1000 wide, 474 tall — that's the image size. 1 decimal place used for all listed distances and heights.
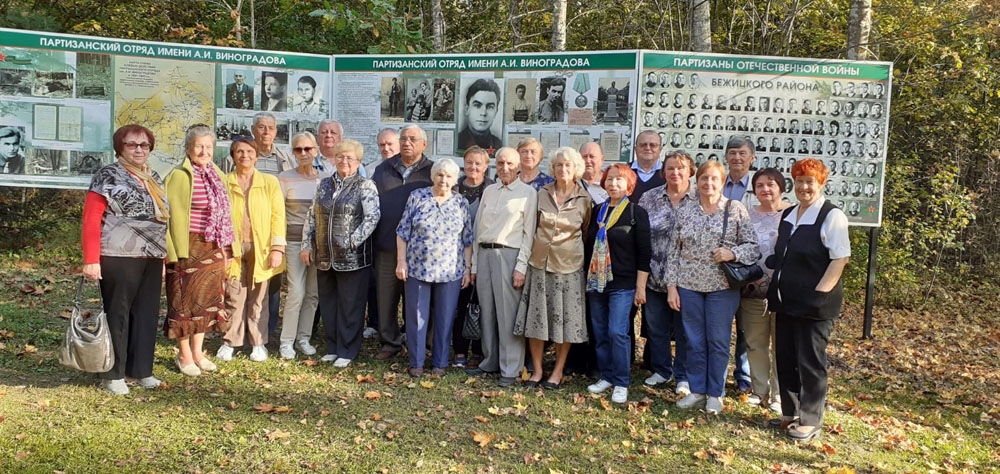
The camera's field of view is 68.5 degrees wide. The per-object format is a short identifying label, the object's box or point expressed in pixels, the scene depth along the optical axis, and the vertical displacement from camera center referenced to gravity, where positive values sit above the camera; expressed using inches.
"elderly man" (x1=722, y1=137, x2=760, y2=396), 233.3 +8.1
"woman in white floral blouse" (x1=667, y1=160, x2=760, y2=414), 201.6 -20.0
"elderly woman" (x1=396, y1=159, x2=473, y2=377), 227.9 -20.9
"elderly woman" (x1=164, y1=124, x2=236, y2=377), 213.2 -17.6
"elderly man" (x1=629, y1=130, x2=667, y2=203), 246.5 +13.5
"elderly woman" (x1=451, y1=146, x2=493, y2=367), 237.5 -0.6
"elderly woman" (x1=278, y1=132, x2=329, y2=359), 252.5 -14.1
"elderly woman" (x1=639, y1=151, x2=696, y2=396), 213.3 -20.0
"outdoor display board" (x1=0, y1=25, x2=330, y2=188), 300.0 +35.0
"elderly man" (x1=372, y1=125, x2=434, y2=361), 246.1 -1.4
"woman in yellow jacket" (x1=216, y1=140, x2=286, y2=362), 235.8 -20.5
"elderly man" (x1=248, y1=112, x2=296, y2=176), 266.5 +12.9
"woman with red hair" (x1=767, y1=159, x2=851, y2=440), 180.7 -21.2
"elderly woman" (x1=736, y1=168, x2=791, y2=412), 207.0 -28.9
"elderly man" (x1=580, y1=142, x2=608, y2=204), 233.1 +10.1
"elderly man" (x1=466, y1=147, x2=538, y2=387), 223.1 -17.7
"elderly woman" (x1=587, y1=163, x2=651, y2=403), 213.3 -18.7
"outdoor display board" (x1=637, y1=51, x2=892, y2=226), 284.8 +37.1
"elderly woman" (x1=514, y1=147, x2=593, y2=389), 217.9 -18.8
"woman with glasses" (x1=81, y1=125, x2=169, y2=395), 195.3 -18.4
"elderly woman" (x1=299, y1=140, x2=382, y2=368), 237.0 -18.3
